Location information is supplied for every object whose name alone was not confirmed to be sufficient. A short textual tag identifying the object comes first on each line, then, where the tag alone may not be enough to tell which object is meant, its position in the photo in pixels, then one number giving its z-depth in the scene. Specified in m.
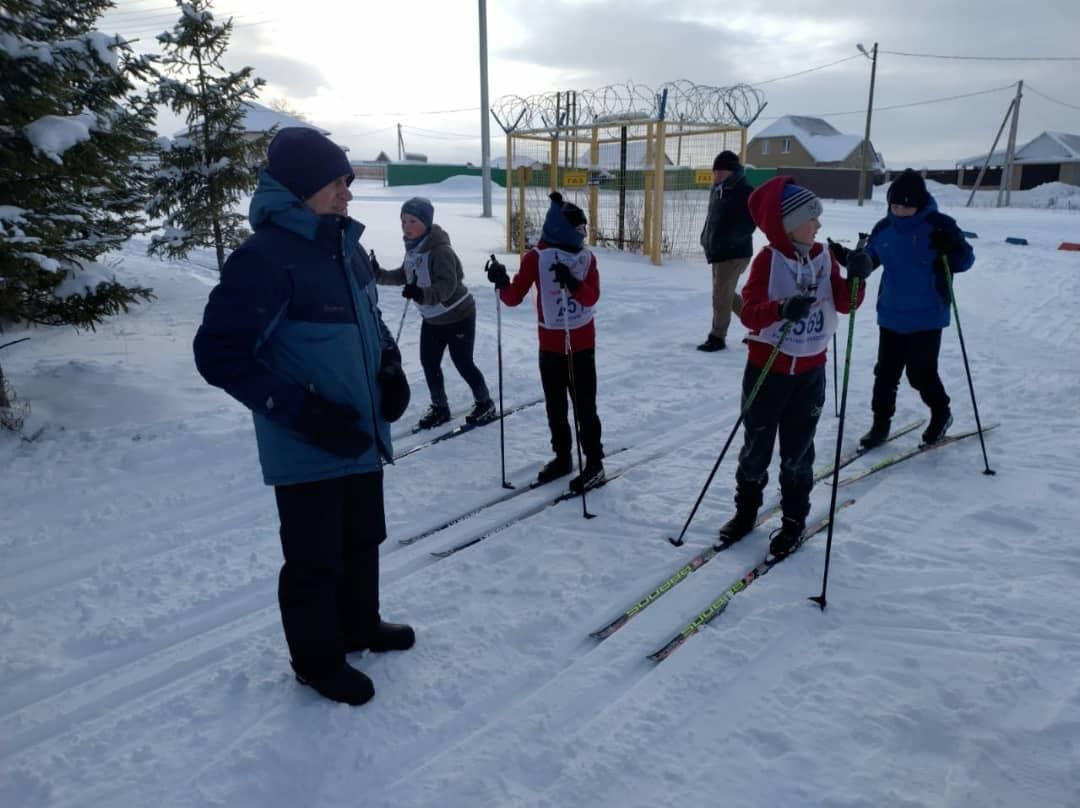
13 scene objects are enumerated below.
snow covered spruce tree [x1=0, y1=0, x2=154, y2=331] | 4.79
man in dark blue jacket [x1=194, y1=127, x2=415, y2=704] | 2.33
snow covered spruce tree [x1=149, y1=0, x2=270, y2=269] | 8.65
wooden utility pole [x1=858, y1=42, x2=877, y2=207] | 34.06
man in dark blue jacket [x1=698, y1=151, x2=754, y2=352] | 8.12
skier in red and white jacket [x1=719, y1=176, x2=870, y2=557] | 3.54
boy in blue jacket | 4.84
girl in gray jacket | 5.47
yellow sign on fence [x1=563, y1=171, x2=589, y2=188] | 13.52
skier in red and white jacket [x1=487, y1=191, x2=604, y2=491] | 4.45
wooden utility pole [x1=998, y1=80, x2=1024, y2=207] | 34.19
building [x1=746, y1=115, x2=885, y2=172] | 52.66
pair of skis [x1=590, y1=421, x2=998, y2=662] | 3.16
